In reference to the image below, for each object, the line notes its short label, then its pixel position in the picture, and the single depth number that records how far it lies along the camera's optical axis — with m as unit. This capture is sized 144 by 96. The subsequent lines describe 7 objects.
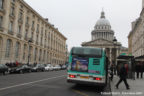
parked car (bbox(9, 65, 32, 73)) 22.17
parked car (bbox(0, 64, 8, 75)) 19.65
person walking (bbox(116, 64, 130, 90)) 10.19
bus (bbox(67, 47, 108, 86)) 9.63
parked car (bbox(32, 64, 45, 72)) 28.68
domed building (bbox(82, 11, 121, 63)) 129.90
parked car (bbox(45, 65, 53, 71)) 34.95
